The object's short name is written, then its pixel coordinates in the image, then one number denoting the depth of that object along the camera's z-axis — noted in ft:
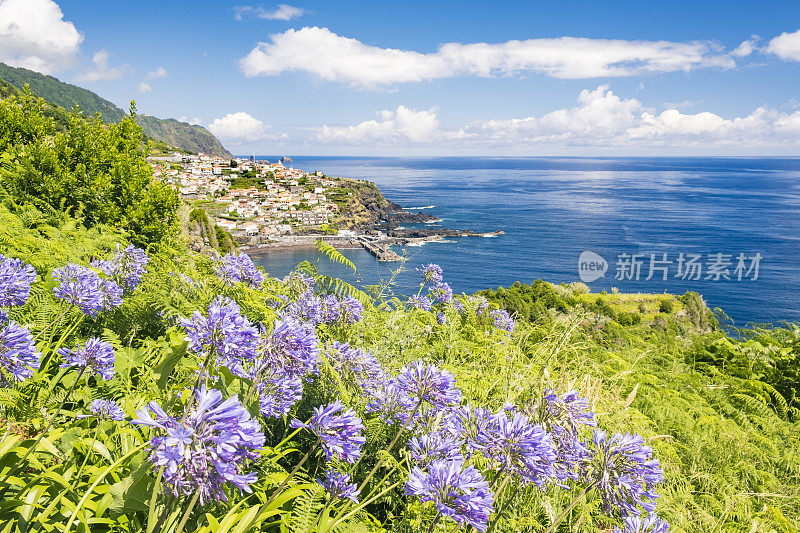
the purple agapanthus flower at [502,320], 16.60
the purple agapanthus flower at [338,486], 5.10
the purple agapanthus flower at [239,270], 11.04
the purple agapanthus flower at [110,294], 8.86
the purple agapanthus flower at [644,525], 4.81
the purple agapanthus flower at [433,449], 5.18
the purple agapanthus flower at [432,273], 15.61
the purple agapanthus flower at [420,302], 15.23
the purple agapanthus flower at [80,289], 7.80
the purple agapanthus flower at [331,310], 10.44
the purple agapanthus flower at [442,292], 16.17
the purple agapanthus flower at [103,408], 6.06
